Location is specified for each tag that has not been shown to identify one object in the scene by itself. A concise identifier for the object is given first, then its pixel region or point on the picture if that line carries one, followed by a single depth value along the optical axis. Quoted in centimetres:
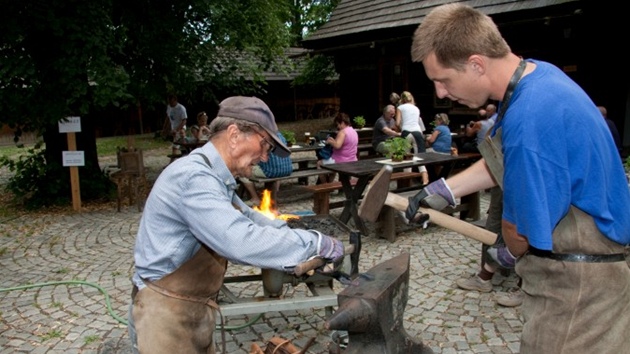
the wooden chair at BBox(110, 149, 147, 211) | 866
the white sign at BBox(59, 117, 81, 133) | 840
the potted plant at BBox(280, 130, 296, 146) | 952
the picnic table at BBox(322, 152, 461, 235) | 680
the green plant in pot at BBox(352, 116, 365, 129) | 1162
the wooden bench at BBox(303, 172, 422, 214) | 723
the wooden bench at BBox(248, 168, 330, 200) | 793
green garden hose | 422
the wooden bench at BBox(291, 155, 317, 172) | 1000
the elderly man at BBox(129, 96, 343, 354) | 201
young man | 167
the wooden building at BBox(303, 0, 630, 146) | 972
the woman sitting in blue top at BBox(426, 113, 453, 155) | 930
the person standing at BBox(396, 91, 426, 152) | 969
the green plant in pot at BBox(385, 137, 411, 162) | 746
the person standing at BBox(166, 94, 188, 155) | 1456
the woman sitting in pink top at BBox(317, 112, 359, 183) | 859
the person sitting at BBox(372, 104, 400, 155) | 990
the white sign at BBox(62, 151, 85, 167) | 859
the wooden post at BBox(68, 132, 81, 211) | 876
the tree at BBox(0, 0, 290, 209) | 781
